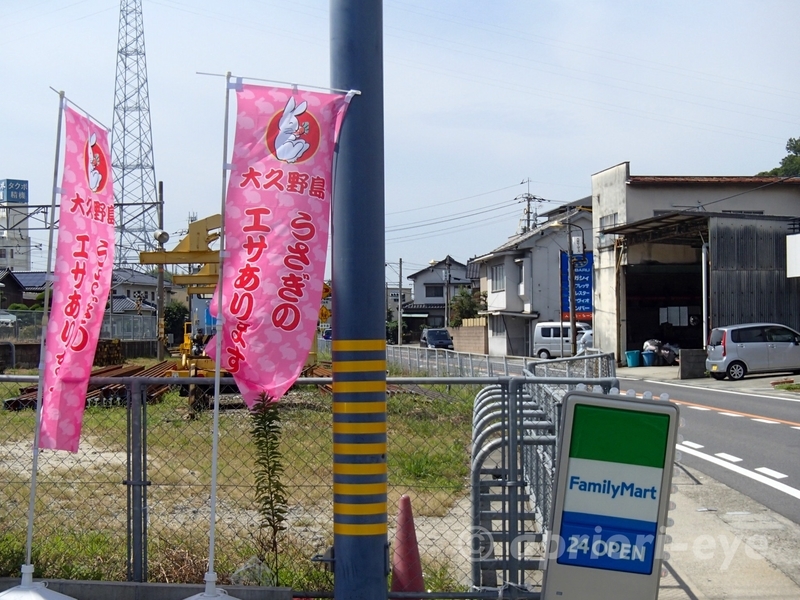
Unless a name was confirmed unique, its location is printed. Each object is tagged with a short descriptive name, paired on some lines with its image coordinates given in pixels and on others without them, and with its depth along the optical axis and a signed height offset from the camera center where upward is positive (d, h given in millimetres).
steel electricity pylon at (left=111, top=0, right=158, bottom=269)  48688 +10042
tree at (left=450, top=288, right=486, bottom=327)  65938 +1730
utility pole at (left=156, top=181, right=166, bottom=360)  34125 +425
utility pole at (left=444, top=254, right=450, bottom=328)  70875 +1688
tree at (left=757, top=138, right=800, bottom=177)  71100 +14332
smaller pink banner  4602 +152
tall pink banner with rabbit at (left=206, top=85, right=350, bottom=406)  4254 +476
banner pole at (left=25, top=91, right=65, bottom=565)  4527 +19
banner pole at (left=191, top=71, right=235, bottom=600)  4227 -538
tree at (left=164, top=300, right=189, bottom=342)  57906 +614
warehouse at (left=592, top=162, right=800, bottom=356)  36094 +5450
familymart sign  4230 -839
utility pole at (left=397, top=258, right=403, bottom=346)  59631 +1453
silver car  25688 -712
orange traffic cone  4984 -1425
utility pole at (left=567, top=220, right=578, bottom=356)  34844 +1113
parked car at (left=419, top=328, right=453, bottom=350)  51625 -664
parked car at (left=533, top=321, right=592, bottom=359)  41656 -595
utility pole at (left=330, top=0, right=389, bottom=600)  4340 +10
